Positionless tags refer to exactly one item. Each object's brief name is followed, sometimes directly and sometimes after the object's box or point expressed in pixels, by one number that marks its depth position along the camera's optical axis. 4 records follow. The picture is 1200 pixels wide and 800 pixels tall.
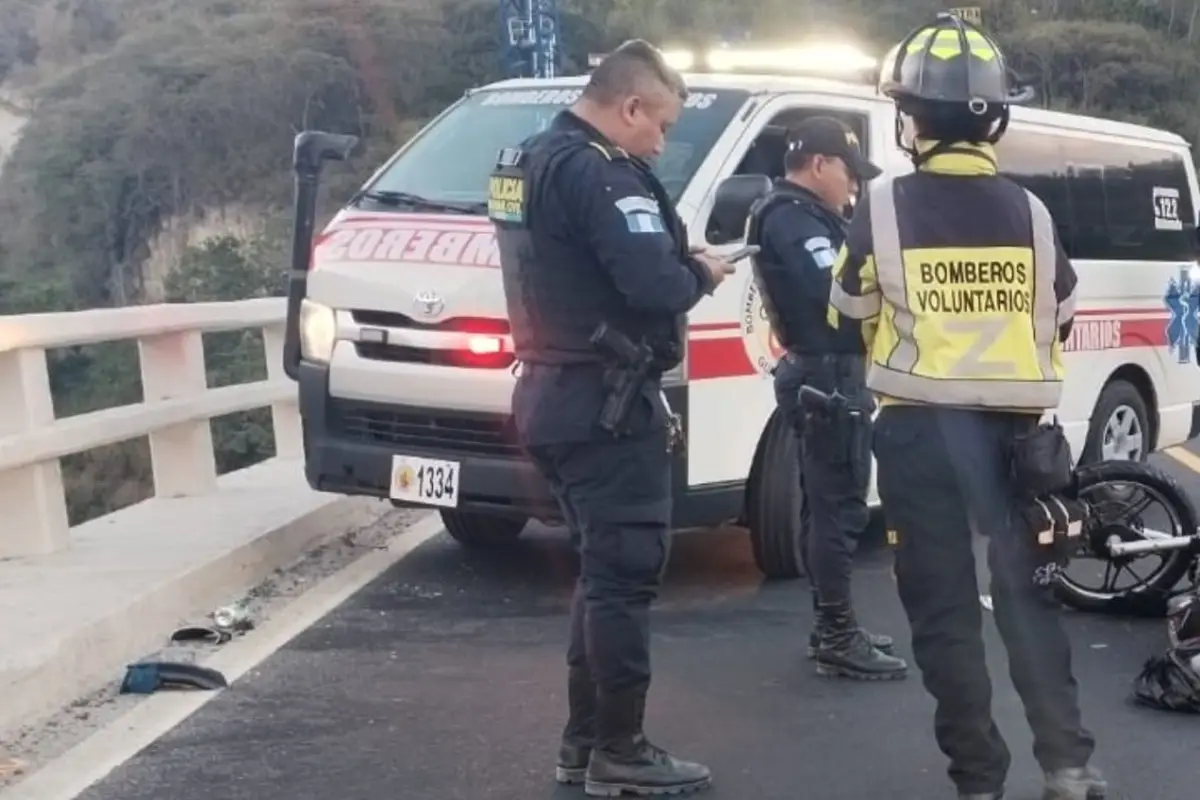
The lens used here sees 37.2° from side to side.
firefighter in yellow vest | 4.12
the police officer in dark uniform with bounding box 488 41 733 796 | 4.38
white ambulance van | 6.67
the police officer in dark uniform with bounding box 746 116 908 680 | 5.65
